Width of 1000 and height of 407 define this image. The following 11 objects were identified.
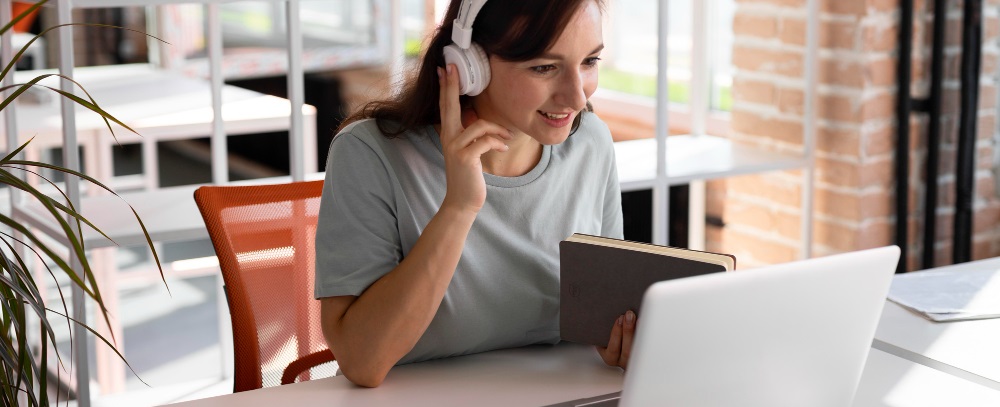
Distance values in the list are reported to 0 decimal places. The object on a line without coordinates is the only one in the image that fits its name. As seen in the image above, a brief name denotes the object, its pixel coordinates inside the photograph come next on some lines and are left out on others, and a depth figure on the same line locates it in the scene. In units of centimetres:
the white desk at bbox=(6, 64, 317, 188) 329
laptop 107
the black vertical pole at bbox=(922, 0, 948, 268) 271
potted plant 131
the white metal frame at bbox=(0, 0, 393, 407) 209
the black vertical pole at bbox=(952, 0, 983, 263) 267
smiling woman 144
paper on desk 170
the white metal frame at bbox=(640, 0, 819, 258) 269
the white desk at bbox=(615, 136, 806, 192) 276
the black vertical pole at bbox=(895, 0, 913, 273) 270
